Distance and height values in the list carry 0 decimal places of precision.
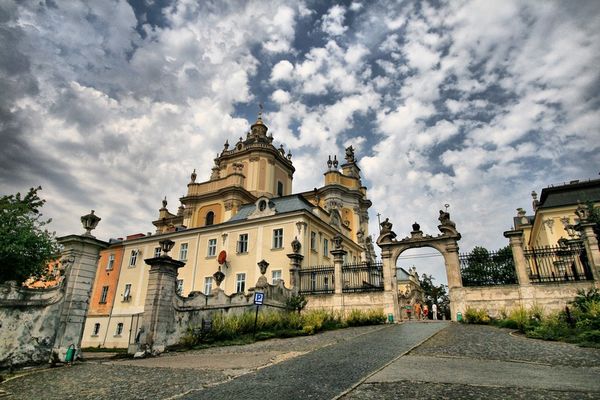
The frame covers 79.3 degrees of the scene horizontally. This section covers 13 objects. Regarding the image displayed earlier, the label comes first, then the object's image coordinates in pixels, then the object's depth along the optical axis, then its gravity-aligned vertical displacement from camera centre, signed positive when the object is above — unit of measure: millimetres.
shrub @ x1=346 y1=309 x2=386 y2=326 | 18469 -21
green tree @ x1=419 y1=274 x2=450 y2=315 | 52406 +3318
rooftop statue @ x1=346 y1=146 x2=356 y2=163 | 48406 +20962
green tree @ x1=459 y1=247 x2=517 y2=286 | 19078 +2583
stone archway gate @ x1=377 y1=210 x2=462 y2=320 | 19939 +4047
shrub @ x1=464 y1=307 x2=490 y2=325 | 17328 +80
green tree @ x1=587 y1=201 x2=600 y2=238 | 18850 +5871
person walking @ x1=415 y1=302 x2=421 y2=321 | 30141 +670
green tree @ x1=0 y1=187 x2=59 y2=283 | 18078 +3540
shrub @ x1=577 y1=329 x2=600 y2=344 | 10609 -483
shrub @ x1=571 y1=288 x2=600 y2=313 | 15242 +871
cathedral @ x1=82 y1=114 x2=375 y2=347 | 29188 +7152
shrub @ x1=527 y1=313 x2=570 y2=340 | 11810 -348
